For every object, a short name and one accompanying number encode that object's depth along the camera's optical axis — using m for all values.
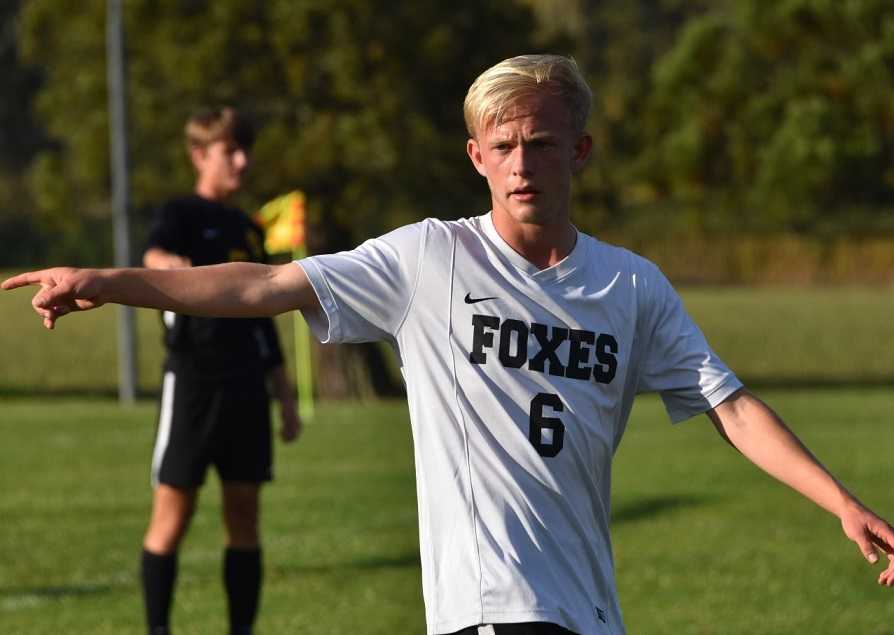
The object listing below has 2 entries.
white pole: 49.41
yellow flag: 43.25
